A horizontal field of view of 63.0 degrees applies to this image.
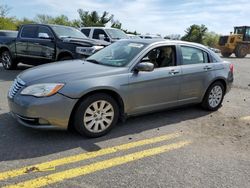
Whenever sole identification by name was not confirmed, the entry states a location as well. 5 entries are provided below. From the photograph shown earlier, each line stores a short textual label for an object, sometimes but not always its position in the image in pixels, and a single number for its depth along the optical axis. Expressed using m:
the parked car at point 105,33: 9.13
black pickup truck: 6.26
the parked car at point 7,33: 9.76
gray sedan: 2.85
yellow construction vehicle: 18.63
